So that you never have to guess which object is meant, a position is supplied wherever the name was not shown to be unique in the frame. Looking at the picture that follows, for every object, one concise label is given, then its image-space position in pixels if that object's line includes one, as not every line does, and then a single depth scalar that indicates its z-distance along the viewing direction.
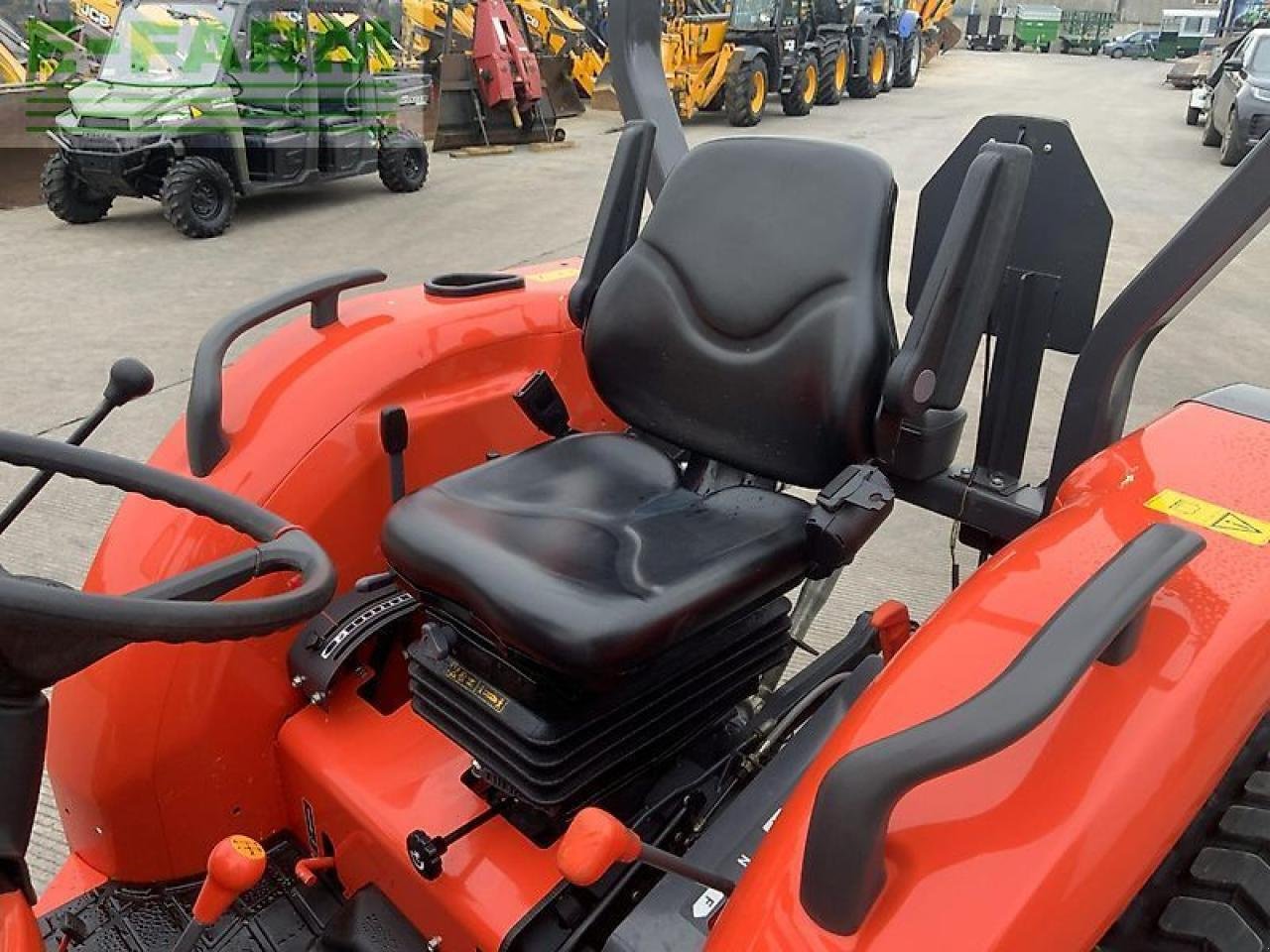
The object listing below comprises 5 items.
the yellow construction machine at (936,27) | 19.48
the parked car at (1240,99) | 8.72
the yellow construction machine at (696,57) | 11.51
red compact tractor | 0.85
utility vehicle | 6.73
